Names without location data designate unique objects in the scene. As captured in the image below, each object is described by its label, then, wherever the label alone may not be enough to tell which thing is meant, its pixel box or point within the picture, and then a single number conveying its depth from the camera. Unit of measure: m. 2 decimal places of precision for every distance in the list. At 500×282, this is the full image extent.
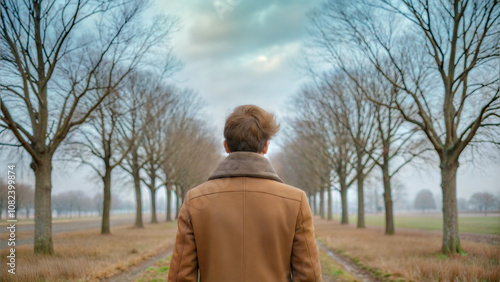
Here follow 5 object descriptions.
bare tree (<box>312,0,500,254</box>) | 9.41
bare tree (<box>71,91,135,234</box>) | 17.19
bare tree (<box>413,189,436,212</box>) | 102.43
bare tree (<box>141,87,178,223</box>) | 20.52
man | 2.02
